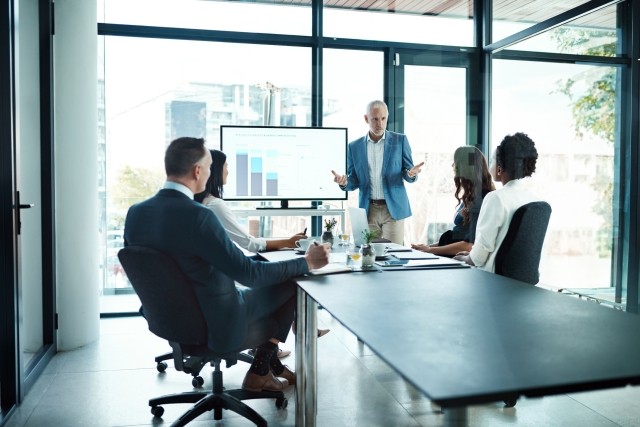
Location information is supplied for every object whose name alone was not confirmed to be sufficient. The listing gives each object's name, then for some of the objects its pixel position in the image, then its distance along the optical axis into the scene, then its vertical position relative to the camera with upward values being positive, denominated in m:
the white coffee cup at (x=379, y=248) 2.75 -0.27
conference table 1.13 -0.36
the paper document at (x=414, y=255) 2.85 -0.33
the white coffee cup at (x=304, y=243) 2.96 -0.27
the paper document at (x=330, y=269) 2.37 -0.33
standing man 4.48 +0.13
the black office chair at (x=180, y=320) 2.10 -0.51
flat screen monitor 4.66 +0.24
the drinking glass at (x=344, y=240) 3.40 -0.29
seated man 2.09 -0.23
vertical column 3.82 +0.20
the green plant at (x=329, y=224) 3.18 -0.19
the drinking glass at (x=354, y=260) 2.54 -0.33
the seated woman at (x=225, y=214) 3.11 -0.13
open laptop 3.24 -0.19
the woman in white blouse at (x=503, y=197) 2.67 -0.03
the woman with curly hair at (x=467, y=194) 3.35 -0.02
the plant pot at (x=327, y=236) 3.21 -0.25
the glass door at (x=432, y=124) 5.36 +0.63
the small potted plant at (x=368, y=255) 2.50 -0.28
